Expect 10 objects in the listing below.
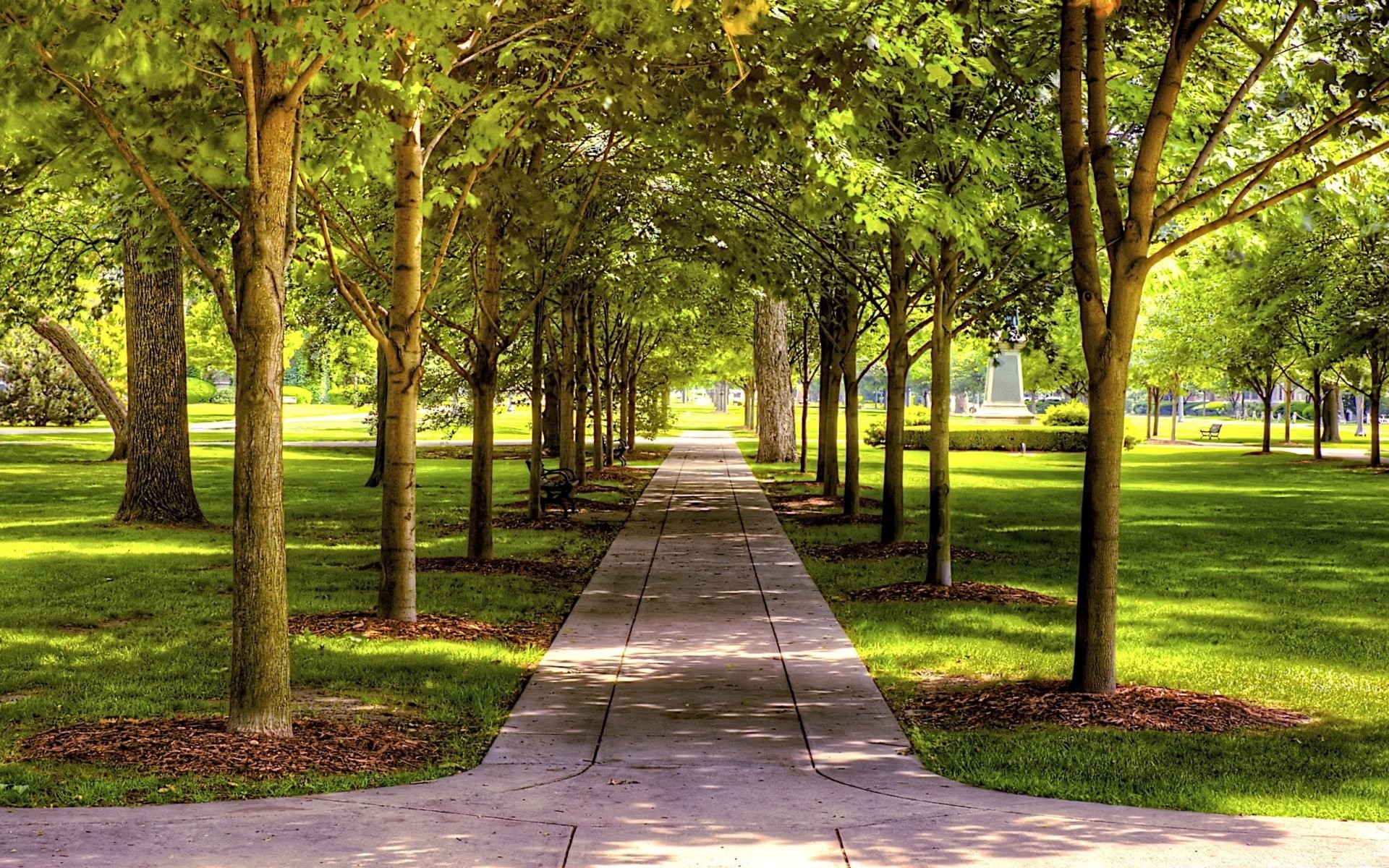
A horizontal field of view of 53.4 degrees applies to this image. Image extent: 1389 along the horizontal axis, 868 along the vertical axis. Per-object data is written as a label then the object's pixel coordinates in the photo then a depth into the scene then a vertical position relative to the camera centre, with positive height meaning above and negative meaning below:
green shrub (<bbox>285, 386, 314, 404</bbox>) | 106.75 +0.66
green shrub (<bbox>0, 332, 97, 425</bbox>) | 53.56 +0.53
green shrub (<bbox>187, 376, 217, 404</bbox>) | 91.06 +0.86
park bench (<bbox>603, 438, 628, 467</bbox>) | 36.28 -1.31
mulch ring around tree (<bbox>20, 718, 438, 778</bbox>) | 6.66 -1.73
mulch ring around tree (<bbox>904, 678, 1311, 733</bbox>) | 7.95 -1.83
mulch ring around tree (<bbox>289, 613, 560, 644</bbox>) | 10.67 -1.78
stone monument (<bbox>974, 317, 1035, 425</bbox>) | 56.69 +0.29
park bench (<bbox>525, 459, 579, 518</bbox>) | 20.31 -1.32
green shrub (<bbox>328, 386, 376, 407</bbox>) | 38.02 +0.21
